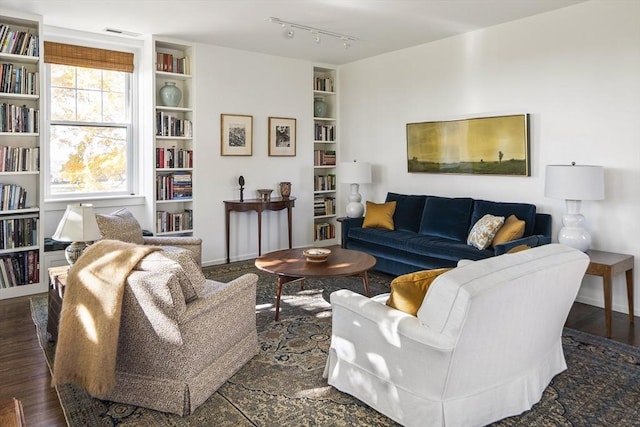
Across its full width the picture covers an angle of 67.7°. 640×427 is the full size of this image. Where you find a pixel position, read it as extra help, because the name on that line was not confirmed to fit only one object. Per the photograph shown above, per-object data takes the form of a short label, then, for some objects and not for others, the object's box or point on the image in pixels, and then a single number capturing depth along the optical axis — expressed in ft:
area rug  7.77
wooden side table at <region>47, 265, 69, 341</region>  10.08
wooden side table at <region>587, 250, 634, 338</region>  11.44
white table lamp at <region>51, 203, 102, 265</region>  10.30
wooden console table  18.71
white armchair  6.84
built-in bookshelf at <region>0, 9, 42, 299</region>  14.29
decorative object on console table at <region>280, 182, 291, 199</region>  20.12
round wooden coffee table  11.92
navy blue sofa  14.19
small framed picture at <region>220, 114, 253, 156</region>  19.00
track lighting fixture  15.25
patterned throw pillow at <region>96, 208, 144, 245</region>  11.89
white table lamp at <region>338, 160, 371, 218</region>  19.62
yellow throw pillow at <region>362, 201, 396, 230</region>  17.75
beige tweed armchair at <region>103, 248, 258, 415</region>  7.63
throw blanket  7.66
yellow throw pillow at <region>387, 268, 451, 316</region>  7.55
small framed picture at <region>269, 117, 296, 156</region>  20.47
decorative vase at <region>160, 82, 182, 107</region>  17.61
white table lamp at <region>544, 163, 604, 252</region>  12.23
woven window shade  15.88
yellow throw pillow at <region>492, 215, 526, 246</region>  13.46
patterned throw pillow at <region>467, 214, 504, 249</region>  14.02
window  16.37
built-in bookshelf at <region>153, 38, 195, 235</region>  17.53
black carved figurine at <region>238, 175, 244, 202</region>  19.24
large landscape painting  15.25
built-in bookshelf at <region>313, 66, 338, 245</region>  22.18
